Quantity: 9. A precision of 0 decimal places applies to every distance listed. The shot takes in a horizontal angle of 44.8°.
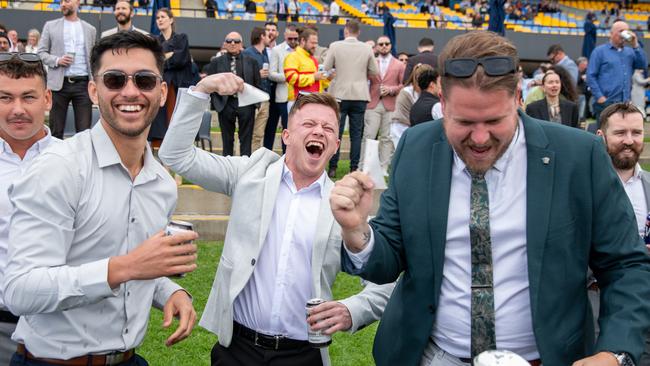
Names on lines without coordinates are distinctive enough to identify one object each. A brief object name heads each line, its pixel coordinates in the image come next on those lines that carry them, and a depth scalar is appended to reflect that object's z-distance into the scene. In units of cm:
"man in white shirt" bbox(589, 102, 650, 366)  489
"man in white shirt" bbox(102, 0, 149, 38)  1002
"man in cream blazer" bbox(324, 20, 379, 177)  1179
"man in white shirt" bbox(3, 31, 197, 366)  275
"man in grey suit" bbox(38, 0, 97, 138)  1041
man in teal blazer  274
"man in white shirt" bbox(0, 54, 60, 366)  398
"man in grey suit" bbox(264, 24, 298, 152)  1212
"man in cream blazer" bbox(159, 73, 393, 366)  378
